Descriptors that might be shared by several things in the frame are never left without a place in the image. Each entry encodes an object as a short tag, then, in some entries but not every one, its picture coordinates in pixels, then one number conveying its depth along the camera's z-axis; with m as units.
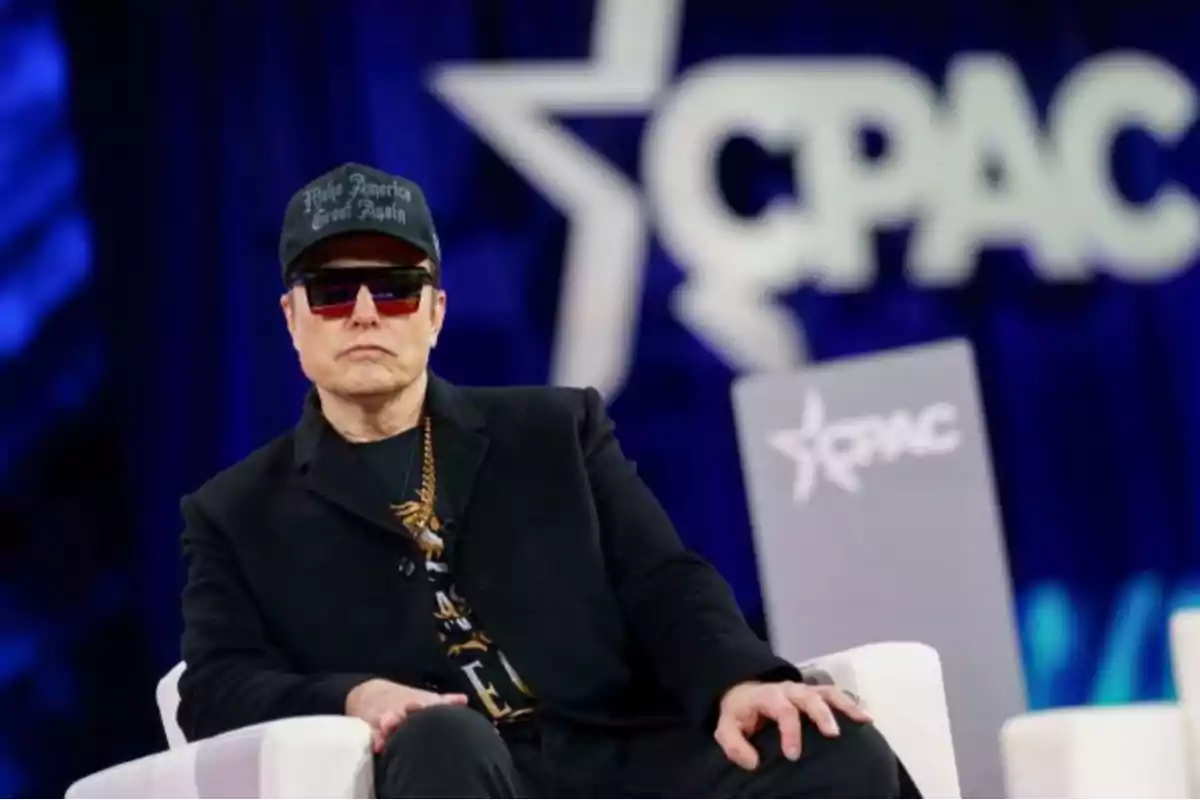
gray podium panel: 7.68
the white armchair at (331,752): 6.39
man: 6.58
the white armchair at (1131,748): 6.74
